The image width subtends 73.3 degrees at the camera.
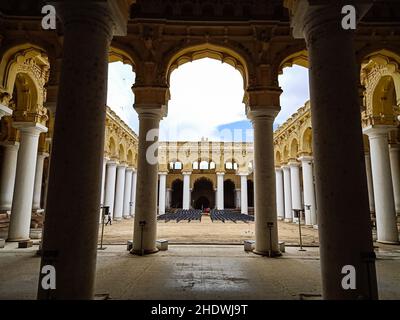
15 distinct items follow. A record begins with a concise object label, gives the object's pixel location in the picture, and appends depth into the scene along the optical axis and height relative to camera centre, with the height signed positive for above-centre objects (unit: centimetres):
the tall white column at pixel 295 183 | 1750 +108
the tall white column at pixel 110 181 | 1734 +113
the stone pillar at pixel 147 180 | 674 +48
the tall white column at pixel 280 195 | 2067 +30
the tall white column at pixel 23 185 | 809 +39
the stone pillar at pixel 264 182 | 668 +44
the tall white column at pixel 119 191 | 1909 +54
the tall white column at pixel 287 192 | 1906 +53
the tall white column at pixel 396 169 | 1232 +143
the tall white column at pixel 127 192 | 2142 +53
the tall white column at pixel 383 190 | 841 +32
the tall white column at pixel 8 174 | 1230 +111
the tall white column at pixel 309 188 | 1493 +65
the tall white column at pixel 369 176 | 1462 +128
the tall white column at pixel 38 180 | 1364 +94
